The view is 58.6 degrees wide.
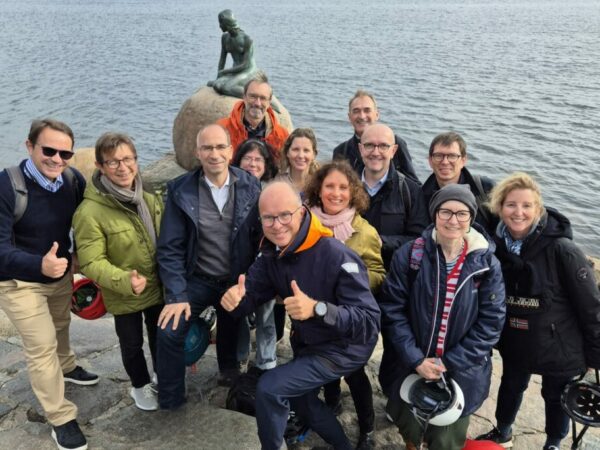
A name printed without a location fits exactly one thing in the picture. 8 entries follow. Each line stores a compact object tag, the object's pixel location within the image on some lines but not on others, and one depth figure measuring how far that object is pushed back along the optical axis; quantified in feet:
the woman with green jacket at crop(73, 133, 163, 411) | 13.26
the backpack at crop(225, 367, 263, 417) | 14.93
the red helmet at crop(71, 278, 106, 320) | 15.08
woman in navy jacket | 12.07
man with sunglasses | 12.80
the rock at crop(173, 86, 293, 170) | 34.99
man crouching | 11.35
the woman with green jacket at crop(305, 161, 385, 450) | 13.65
